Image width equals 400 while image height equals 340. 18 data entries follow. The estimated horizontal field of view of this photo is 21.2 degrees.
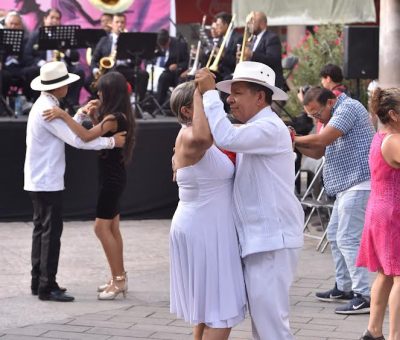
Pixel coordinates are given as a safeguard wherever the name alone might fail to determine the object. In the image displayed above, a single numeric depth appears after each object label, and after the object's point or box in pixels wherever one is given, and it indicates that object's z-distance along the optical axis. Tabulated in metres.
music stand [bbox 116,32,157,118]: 14.43
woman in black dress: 7.96
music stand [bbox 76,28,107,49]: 14.93
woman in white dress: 5.30
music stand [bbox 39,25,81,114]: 14.35
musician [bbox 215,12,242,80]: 13.82
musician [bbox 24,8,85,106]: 14.99
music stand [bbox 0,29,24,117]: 14.01
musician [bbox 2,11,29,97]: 14.71
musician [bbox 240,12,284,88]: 13.12
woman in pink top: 6.28
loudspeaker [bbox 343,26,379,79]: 11.98
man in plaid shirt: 7.48
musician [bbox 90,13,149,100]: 15.05
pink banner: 16.59
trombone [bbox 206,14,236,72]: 13.67
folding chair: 10.43
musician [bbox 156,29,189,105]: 16.72
